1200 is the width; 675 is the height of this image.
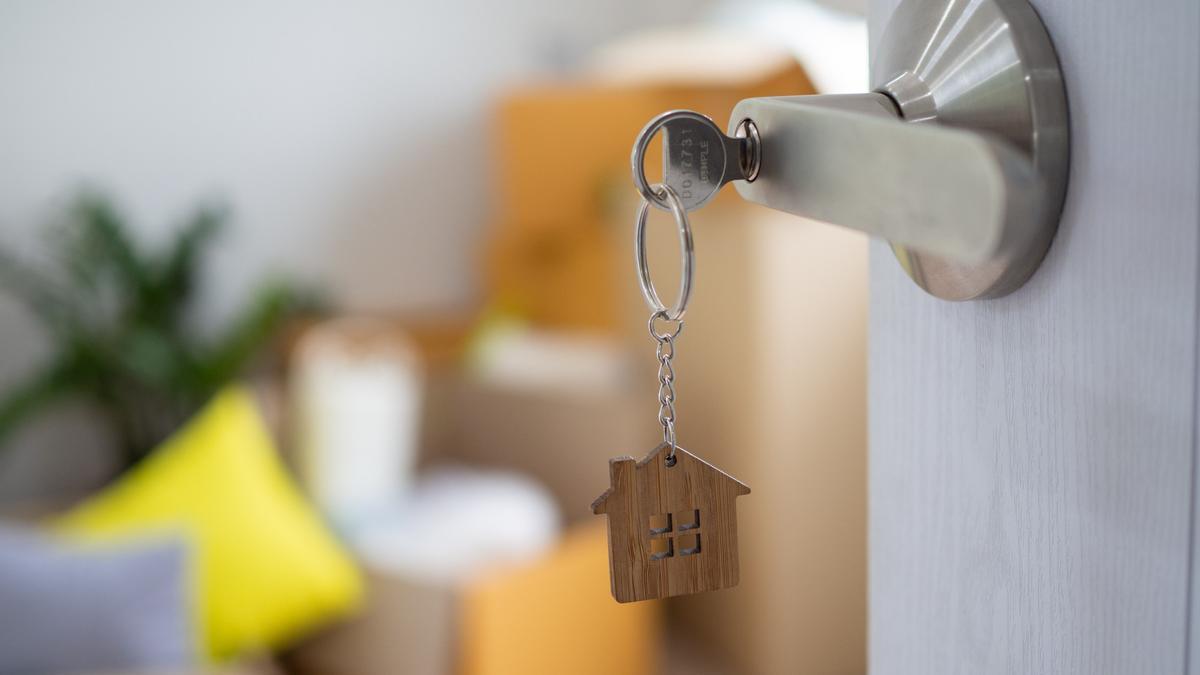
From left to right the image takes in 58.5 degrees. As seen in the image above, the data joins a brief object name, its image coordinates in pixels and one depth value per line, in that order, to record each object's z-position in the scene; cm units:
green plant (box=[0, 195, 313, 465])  247
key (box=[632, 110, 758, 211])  27
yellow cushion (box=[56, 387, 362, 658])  182
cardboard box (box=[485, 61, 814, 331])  293
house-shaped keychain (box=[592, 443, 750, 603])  29
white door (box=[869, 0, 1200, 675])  21
